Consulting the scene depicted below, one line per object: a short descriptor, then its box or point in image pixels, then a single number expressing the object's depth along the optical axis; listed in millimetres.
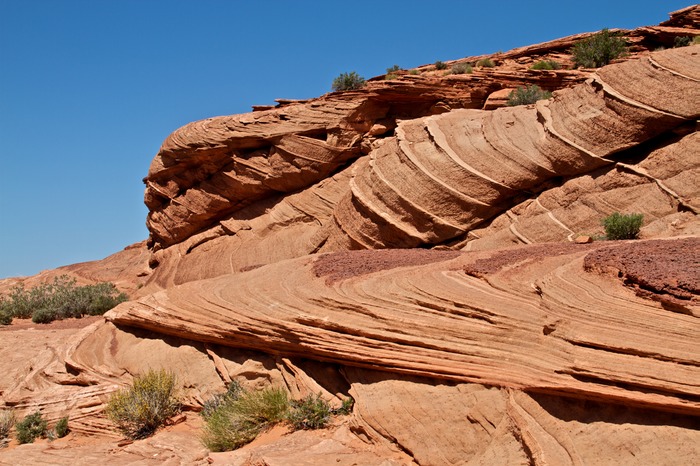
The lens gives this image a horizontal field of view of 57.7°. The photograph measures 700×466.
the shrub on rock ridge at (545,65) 25969
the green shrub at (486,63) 27639
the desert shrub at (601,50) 24672
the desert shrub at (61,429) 11891
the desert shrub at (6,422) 12281
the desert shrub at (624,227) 14430
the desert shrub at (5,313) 22869
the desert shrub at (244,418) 9297
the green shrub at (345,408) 9258
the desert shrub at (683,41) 23781
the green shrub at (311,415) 9109
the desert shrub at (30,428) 11914
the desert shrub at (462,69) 26578
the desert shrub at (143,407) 10961
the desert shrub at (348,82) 28609
